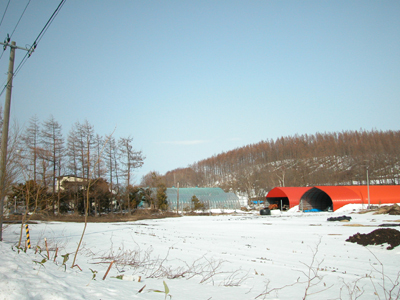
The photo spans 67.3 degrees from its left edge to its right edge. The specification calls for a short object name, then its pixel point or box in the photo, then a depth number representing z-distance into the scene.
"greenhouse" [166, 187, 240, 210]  58.62
